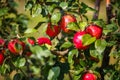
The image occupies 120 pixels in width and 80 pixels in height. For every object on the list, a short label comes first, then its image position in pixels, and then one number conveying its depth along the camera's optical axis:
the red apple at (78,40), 1.73
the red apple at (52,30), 1.97
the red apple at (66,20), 1.85
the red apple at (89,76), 1.91
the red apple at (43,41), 2.10
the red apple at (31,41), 1.88
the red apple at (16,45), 1.76
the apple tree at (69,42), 1.77
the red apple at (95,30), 1.72
